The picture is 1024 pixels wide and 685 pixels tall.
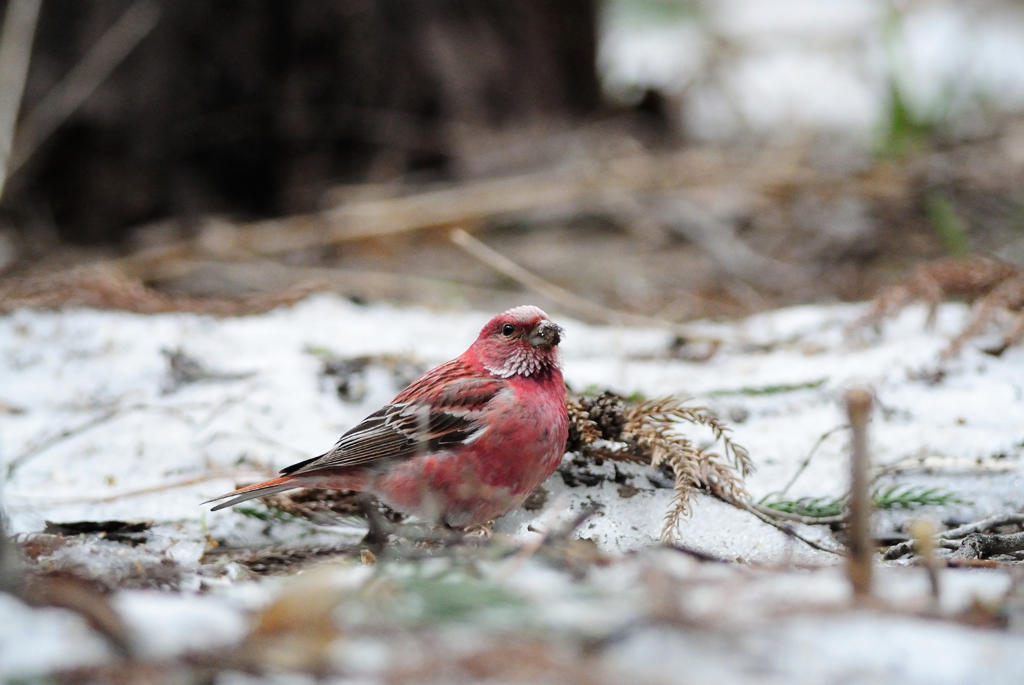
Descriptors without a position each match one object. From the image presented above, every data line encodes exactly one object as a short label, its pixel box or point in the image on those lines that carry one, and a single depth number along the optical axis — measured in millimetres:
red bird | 4805
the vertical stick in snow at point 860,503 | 2922
